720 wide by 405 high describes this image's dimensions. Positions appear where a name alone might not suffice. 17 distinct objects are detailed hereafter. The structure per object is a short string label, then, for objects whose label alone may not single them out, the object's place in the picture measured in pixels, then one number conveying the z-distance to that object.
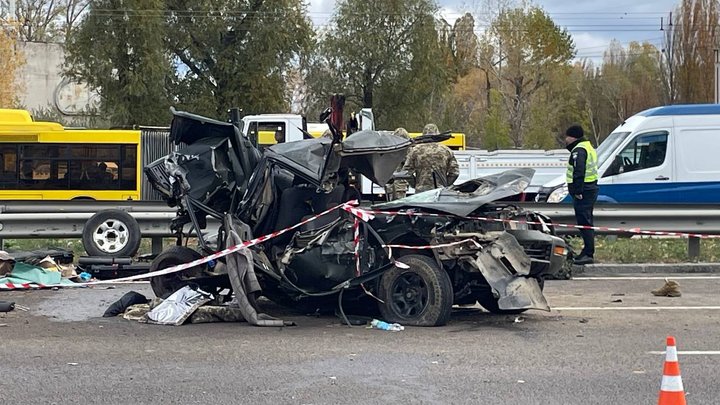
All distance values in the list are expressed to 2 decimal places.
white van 17.05
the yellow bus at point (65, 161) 23.05
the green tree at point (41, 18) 53.53
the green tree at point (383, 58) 40.31
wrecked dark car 8.08
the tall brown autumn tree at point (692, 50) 50.75
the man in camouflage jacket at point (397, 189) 10.72
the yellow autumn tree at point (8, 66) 41.53
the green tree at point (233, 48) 35.53
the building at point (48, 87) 50.03
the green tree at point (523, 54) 49.75
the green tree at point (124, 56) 33.94
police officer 12.28
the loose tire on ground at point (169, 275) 8.93
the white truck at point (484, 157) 23.59
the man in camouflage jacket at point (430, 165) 11.42
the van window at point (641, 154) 17.28
